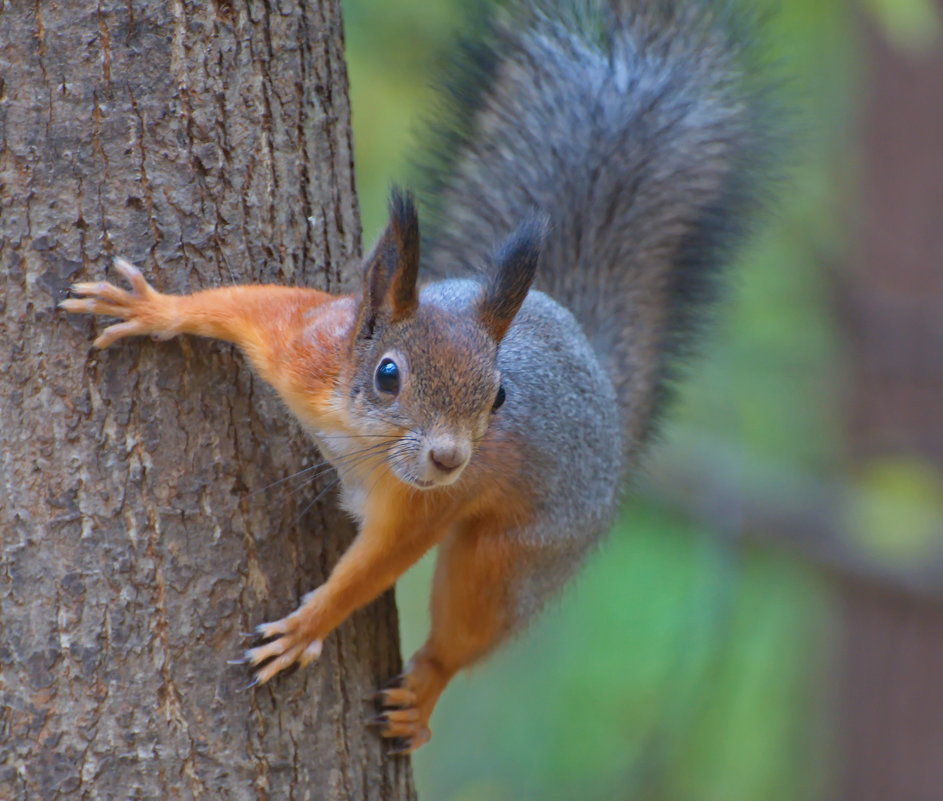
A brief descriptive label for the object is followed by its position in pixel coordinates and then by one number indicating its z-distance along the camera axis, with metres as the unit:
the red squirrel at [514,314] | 4.06
